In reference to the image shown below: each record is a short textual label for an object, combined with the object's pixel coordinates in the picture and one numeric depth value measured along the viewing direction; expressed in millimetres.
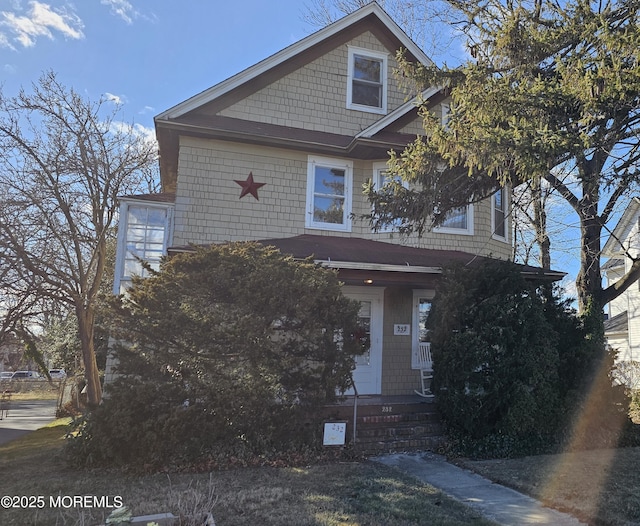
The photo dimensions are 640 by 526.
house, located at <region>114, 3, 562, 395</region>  10500
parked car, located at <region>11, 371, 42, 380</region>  54875
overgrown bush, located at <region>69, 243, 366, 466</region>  6414
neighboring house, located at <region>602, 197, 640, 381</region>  23969
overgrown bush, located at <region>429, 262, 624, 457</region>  7797
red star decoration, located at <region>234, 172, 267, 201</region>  10930
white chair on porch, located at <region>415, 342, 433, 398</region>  10422
